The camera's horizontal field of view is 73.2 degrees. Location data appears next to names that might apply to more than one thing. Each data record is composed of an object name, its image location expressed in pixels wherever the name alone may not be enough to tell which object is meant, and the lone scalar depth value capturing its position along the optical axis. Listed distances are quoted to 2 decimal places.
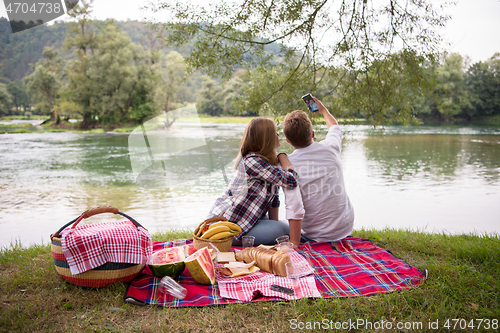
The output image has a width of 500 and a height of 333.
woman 3.14
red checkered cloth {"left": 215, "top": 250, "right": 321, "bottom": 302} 2.45
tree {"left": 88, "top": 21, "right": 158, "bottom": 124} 35.03
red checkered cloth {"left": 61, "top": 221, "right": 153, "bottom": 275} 2.46
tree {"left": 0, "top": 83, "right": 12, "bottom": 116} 37.94
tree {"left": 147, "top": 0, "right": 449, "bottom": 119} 5.32
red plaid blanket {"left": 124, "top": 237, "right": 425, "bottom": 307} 2.44
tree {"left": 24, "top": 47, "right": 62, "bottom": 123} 38.78
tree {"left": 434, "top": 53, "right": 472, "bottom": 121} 40.33
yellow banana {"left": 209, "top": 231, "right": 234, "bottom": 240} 3.04
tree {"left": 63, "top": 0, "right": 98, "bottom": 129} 36.66
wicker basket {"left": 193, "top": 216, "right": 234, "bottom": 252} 3.01
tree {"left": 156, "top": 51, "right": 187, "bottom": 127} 37.97
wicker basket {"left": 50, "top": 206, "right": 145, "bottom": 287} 2.54
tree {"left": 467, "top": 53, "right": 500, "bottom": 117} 42.66
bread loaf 2.74
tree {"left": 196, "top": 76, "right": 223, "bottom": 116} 30.38
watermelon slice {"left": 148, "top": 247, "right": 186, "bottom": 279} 2.62
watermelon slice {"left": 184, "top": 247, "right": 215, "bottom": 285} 2.56
